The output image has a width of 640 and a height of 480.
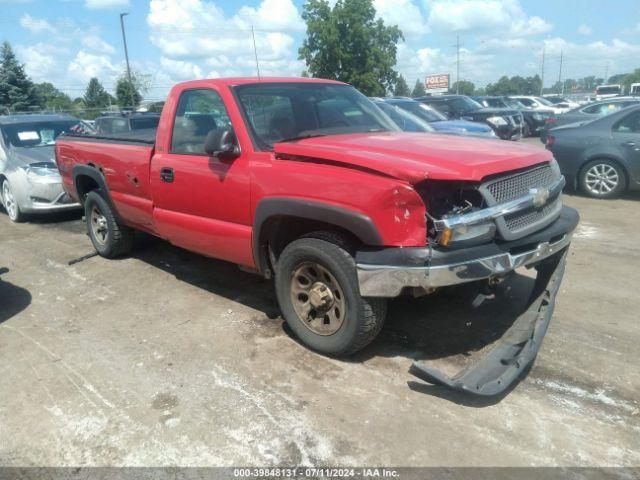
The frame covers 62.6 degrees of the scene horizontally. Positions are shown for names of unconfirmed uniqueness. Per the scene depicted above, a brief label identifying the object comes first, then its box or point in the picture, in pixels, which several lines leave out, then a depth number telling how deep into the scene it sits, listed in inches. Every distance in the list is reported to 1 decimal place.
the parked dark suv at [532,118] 837.8
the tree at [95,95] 2311.8
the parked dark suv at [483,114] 611.5
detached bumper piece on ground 118.7
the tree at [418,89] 3336.6
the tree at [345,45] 1510.8
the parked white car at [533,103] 1070.2
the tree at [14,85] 1553.9
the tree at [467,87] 3891.0
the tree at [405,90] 2711.6
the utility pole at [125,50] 1162.6
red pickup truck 120.3
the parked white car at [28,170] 314.8
